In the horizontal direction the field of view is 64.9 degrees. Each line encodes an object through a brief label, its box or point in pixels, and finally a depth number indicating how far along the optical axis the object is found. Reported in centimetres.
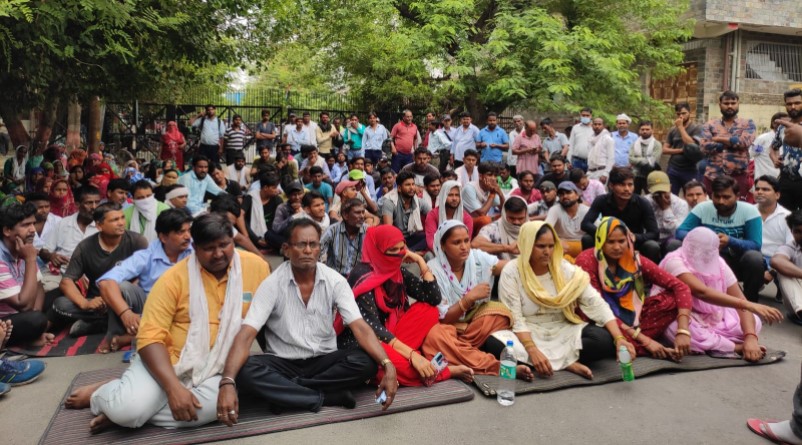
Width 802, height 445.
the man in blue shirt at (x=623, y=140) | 970
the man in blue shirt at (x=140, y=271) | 429
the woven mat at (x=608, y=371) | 387
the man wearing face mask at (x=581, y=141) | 1061
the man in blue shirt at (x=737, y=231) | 543
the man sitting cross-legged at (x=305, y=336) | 343
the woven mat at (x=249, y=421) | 316
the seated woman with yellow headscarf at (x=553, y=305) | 411
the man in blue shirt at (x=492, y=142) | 1141
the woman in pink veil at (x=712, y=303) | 433
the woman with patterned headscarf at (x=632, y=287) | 429
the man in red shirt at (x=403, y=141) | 1195
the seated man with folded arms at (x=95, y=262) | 485
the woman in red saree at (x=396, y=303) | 382
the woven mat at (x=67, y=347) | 448
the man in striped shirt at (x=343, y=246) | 566
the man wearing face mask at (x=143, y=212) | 612
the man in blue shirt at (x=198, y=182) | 856
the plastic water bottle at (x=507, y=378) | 370
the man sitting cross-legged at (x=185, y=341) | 316
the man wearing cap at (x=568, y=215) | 643
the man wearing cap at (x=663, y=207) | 629
